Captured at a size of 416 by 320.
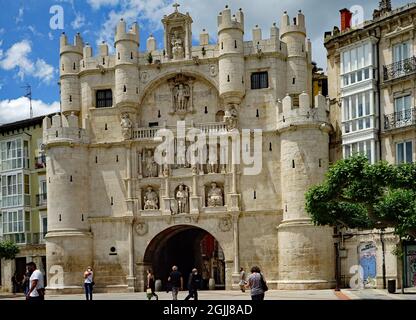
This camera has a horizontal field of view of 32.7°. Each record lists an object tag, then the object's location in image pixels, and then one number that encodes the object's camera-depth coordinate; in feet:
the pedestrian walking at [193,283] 91.26
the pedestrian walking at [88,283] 109.91
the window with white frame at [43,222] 199.44
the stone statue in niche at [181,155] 169.07
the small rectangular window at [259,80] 168.45
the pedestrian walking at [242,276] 153.44
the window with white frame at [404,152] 140.67
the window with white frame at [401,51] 142.92
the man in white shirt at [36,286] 49.75
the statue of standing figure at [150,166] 171.01
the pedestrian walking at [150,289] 94.83
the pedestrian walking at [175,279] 99.54
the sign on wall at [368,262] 146.20
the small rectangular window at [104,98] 177.68
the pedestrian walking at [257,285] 54.80
